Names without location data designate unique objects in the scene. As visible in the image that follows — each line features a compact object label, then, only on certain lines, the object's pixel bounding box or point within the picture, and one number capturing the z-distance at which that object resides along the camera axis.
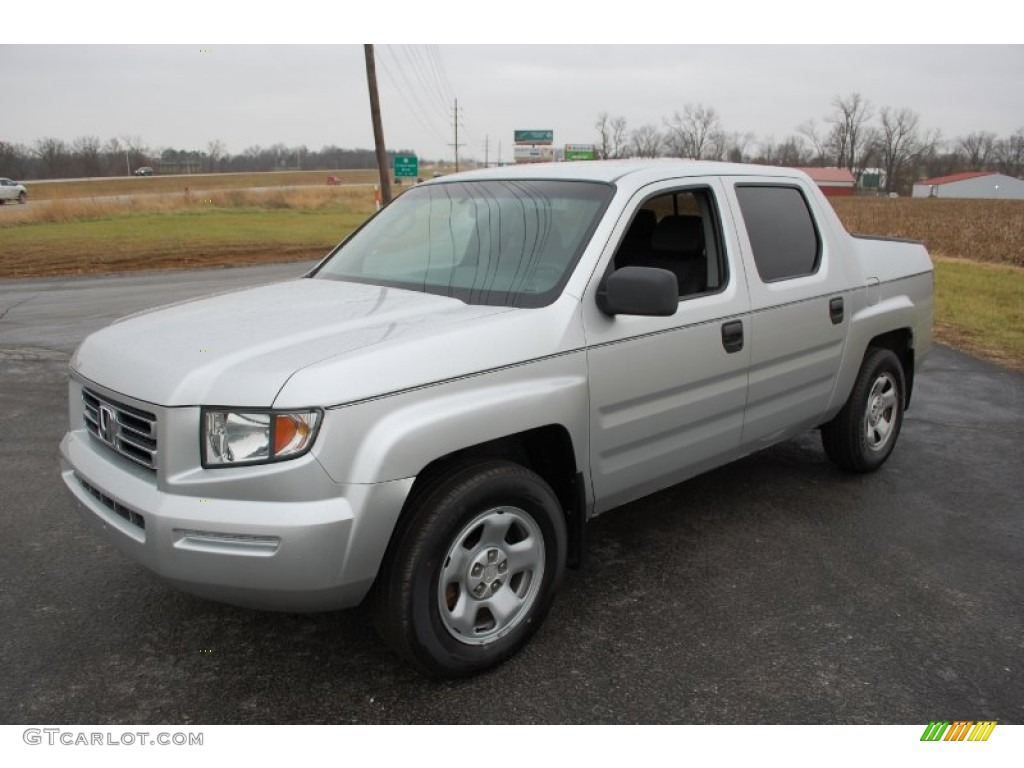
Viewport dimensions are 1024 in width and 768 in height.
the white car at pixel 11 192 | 42.69
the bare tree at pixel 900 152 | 112.94
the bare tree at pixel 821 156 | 107.59
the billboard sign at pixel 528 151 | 81.76
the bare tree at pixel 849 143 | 109.00
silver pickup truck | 2.57
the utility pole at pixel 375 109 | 24.74
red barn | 98.38
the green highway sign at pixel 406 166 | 37.22
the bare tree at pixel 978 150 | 110.88
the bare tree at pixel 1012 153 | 108.62
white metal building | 118.50
